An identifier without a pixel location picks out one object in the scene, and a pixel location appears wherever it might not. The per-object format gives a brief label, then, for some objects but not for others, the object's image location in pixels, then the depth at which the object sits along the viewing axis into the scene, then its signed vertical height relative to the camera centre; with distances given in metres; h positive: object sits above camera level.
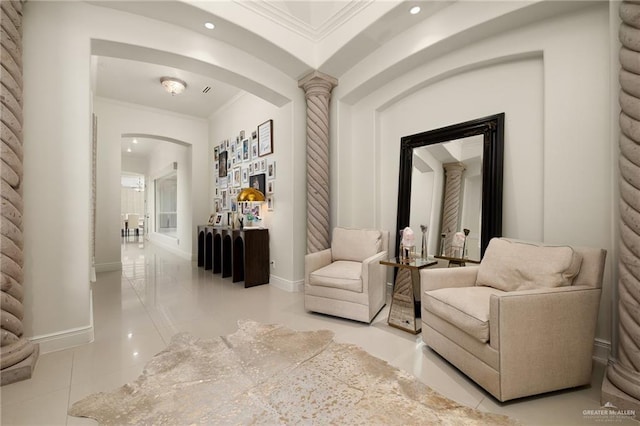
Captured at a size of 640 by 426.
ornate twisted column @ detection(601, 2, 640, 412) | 1.51 -0.11
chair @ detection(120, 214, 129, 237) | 10.99 -0.74
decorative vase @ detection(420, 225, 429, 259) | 2.76 -0.37
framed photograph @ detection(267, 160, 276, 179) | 4.27 +0.66
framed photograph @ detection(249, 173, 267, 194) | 4.51 +0.48
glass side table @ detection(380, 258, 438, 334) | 2.52 -0.88
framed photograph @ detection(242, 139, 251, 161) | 4.94 +1.12
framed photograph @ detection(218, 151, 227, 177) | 5.71 +0.99
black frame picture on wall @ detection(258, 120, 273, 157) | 4.30 +1.19
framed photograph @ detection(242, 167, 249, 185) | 4.96 +0.64
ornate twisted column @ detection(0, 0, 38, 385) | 1.83 +0.01
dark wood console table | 4.03 -0.70
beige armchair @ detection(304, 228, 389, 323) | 2.65 -0.67
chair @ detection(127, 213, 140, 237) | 10.70 -0.48
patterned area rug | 1.43 -1.09
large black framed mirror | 2.61 +0.33
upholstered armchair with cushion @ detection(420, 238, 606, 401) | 1.53 -0.68
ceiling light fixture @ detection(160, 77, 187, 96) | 4.35 +2.03
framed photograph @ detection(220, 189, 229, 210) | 5.64 +0.21
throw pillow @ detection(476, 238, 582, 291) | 1.76 -0.38
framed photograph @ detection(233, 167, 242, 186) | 5.18 +0.66
